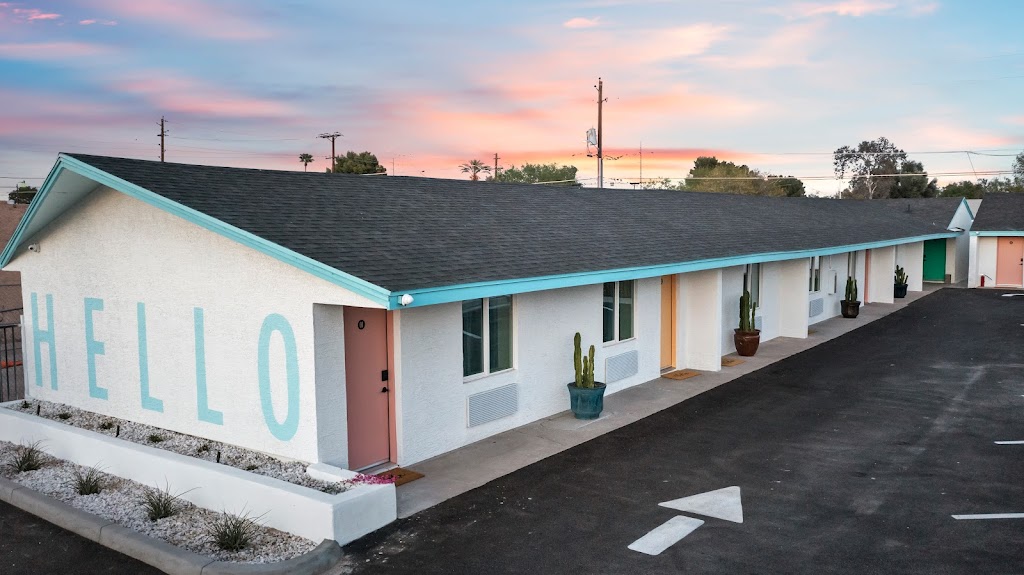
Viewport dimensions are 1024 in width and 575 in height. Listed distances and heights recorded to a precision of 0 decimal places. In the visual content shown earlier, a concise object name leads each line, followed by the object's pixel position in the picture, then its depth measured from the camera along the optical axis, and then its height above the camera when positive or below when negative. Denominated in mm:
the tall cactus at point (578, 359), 12461 -2253
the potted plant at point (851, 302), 25141 -2772
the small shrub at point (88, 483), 9117 -3104
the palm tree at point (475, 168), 84000 +5382
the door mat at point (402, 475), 9688 -3216
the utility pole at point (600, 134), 44312 +4970
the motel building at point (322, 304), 9289 -1205
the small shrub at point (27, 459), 10008 -3115
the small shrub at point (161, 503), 8312 -3090
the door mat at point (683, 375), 15906 -3235
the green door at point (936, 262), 38375 -2301
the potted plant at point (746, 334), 18062 -2722
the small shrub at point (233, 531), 7453 -3054
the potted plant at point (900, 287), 30781 -2806
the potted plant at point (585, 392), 12469 -2773
